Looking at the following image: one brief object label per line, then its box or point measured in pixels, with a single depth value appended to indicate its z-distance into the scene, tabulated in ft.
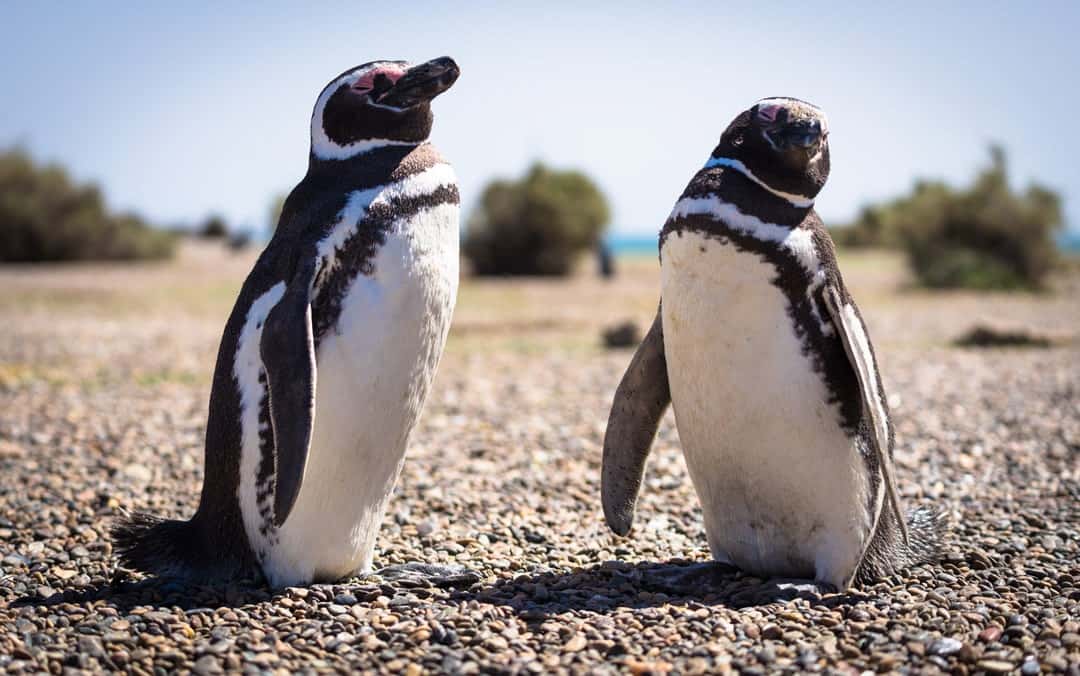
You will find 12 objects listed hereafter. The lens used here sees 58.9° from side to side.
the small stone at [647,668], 8.94
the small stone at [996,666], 9.06
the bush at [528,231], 77.97
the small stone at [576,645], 9.37
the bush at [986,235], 63.62
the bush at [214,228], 169.17
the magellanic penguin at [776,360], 10.39
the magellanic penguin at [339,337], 10.30
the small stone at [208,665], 8.86
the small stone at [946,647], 9.39
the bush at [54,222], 81.51
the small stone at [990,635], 9.73
